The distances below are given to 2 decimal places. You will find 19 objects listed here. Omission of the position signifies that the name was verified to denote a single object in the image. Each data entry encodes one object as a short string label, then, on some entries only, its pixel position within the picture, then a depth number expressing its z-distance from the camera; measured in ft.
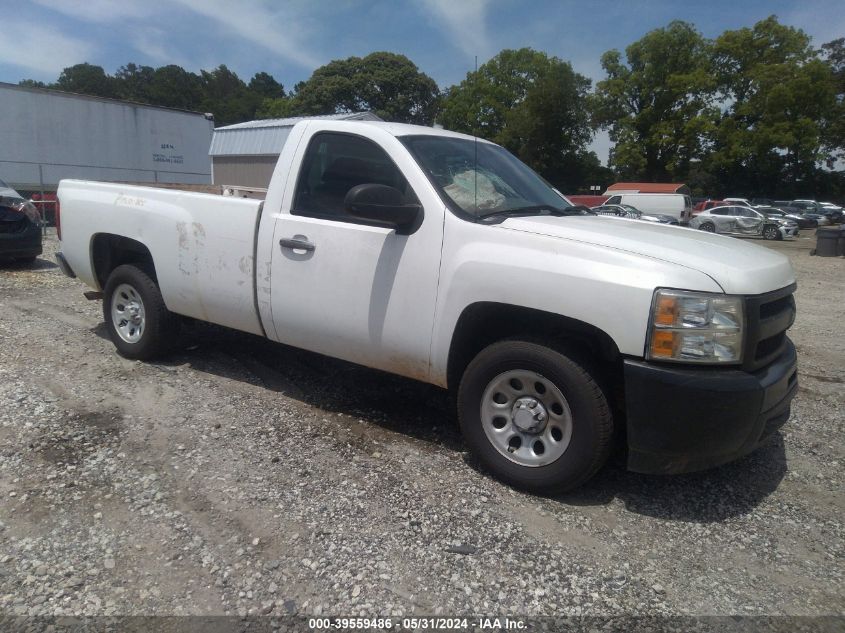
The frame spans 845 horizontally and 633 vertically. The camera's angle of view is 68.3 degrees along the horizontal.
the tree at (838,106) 159.78
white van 104.17
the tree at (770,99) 146.10
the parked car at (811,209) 135.29
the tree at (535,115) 130.92
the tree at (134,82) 273.75
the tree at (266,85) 309.06
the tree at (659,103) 156.66
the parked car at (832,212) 140.77
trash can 62.64
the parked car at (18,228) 30.12
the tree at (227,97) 248.32
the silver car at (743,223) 95.71
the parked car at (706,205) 132.67
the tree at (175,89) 273.13
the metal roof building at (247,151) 77.30
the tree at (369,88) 173.27
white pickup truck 9.40
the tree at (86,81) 266.98
